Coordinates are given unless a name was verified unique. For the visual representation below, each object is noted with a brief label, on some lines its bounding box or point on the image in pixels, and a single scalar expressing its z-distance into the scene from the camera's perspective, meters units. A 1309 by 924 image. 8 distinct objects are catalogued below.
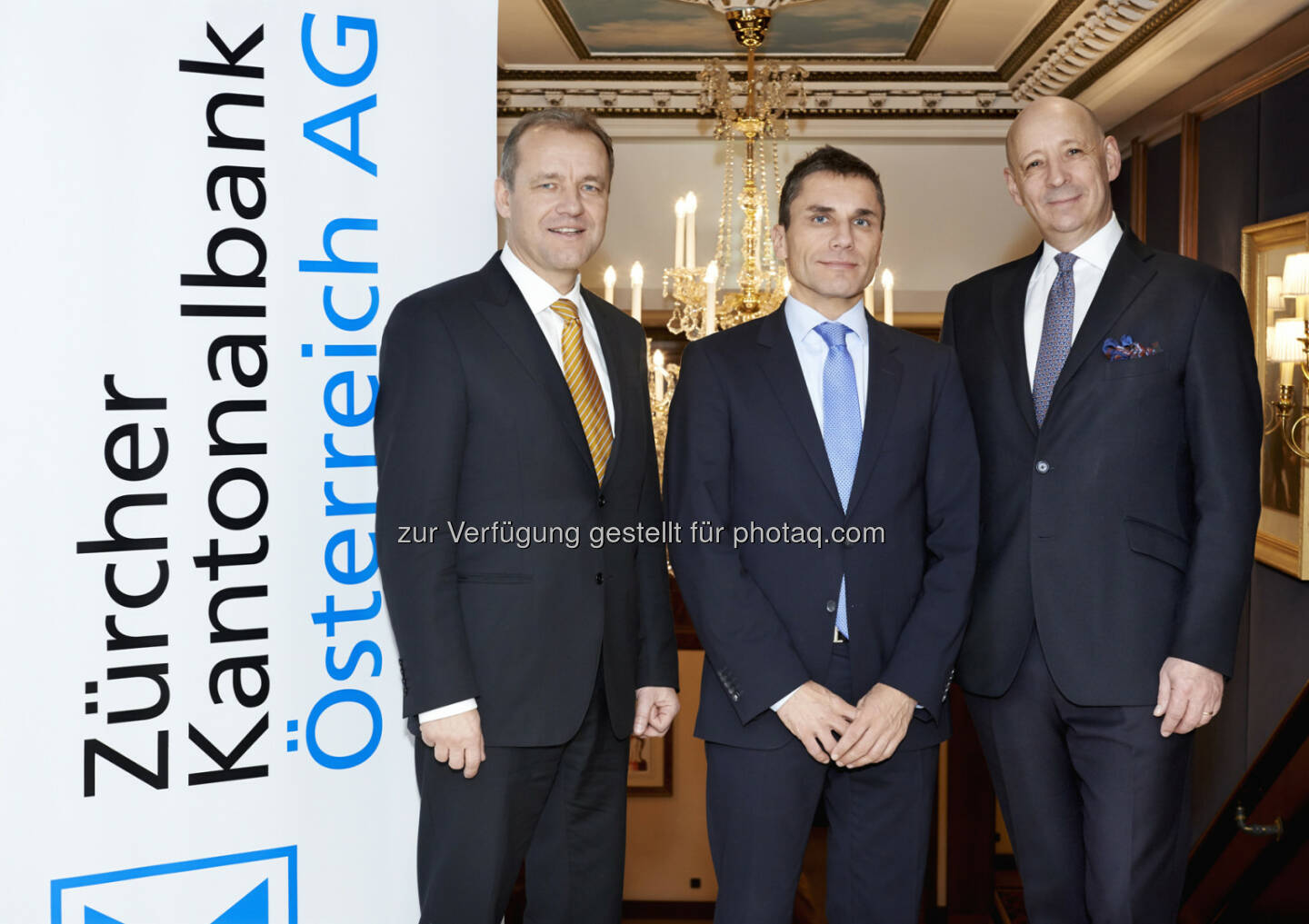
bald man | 1.90
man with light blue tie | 1.90
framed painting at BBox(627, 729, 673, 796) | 6.09
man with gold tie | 1.76
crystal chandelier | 4.19
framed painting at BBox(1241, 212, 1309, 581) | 3.91
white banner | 1.85
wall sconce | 3.66
